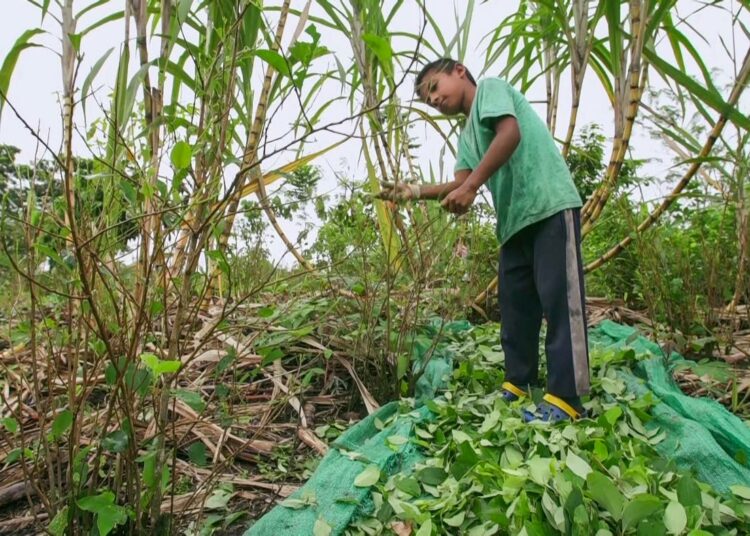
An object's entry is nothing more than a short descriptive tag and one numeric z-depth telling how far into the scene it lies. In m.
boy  1.63
